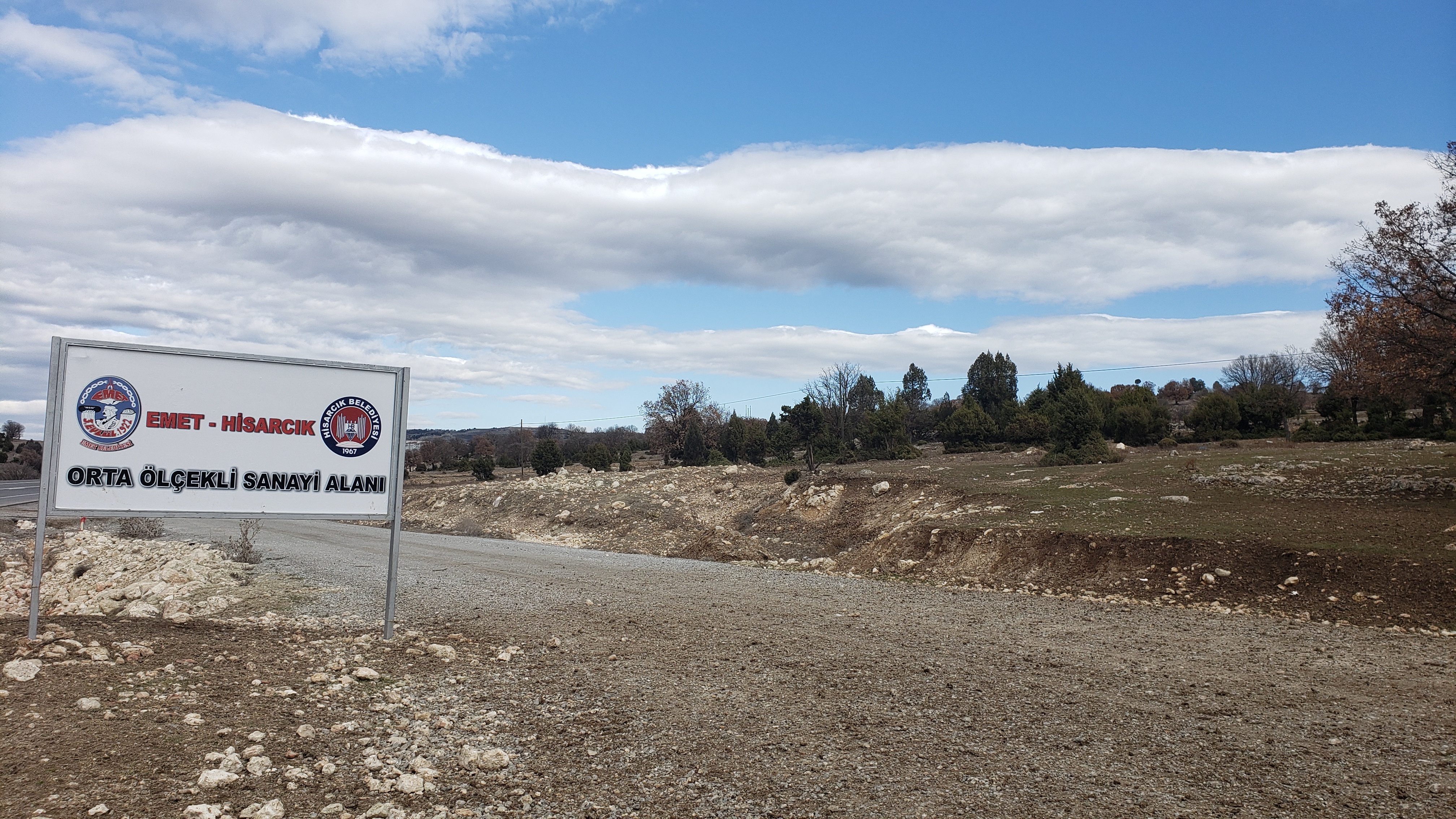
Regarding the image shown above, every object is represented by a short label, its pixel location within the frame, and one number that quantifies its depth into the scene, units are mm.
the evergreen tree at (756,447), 68062
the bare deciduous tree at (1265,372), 73250
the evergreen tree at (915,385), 96862
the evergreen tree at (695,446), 66250
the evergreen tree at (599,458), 58250
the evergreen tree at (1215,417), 54688
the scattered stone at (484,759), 4789
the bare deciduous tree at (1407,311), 15859
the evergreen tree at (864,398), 84500
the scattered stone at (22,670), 5375
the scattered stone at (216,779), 4168
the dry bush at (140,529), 17406
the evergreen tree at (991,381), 85562
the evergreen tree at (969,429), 62094
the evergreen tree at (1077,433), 31375
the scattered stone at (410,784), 4383
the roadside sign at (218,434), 7027
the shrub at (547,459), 53125
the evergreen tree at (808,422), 58125
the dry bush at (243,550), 13391
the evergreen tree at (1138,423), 53719
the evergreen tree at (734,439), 67312
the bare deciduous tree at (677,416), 71250
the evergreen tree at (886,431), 60156
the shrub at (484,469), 52906
